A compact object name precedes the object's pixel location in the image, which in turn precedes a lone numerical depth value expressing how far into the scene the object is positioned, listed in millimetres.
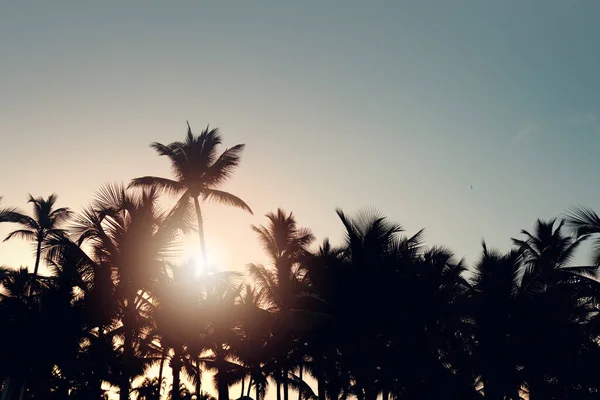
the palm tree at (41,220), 41156
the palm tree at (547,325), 27516
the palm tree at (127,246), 19312
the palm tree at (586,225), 19328
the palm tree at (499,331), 29375
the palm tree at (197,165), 27297
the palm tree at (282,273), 30594
